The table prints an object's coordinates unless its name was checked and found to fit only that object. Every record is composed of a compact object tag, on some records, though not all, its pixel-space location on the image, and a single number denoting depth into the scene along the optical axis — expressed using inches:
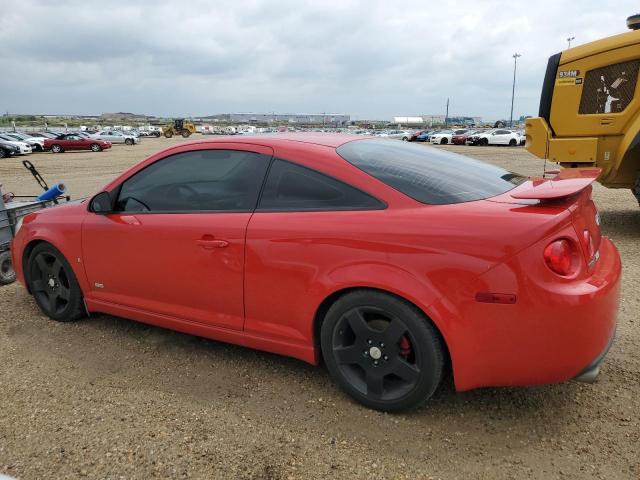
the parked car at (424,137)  2003.9
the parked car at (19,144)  1135.6
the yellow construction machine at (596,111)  249.6
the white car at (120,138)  1750.7
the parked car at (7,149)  1093.5
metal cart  194.1
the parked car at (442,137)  1752.0
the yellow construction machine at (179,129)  2495.1
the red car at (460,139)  1652.1
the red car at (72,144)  1309.1
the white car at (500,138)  1491.1
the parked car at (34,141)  1296.5
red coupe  88.0
